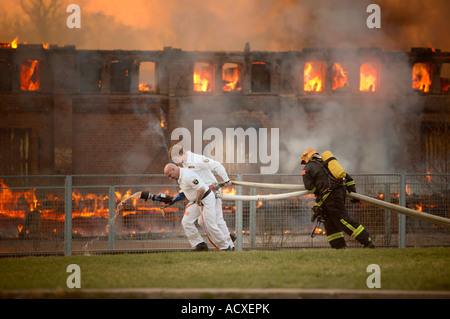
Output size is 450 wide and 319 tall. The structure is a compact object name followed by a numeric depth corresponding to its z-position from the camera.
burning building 38.81
